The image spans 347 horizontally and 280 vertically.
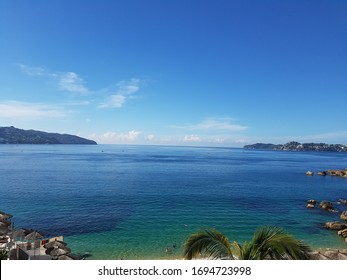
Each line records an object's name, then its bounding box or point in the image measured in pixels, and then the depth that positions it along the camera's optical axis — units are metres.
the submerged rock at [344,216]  44.71
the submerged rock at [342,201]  57.50
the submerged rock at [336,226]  38.56
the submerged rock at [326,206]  50.91
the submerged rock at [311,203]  51.90
